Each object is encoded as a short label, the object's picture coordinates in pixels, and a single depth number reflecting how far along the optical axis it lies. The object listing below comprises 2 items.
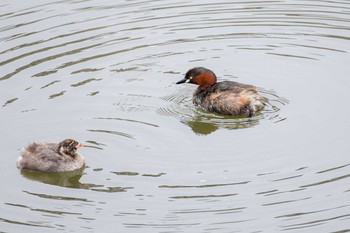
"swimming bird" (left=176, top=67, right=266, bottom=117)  11.88
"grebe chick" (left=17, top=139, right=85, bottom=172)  10.54
